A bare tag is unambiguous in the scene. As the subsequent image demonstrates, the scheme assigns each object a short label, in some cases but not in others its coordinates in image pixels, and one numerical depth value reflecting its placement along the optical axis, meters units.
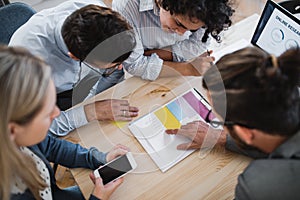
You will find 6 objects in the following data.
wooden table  0.99
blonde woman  0.74
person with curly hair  1.13
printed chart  1.06
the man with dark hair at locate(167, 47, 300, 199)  0.71
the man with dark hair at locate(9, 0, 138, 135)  1.06
